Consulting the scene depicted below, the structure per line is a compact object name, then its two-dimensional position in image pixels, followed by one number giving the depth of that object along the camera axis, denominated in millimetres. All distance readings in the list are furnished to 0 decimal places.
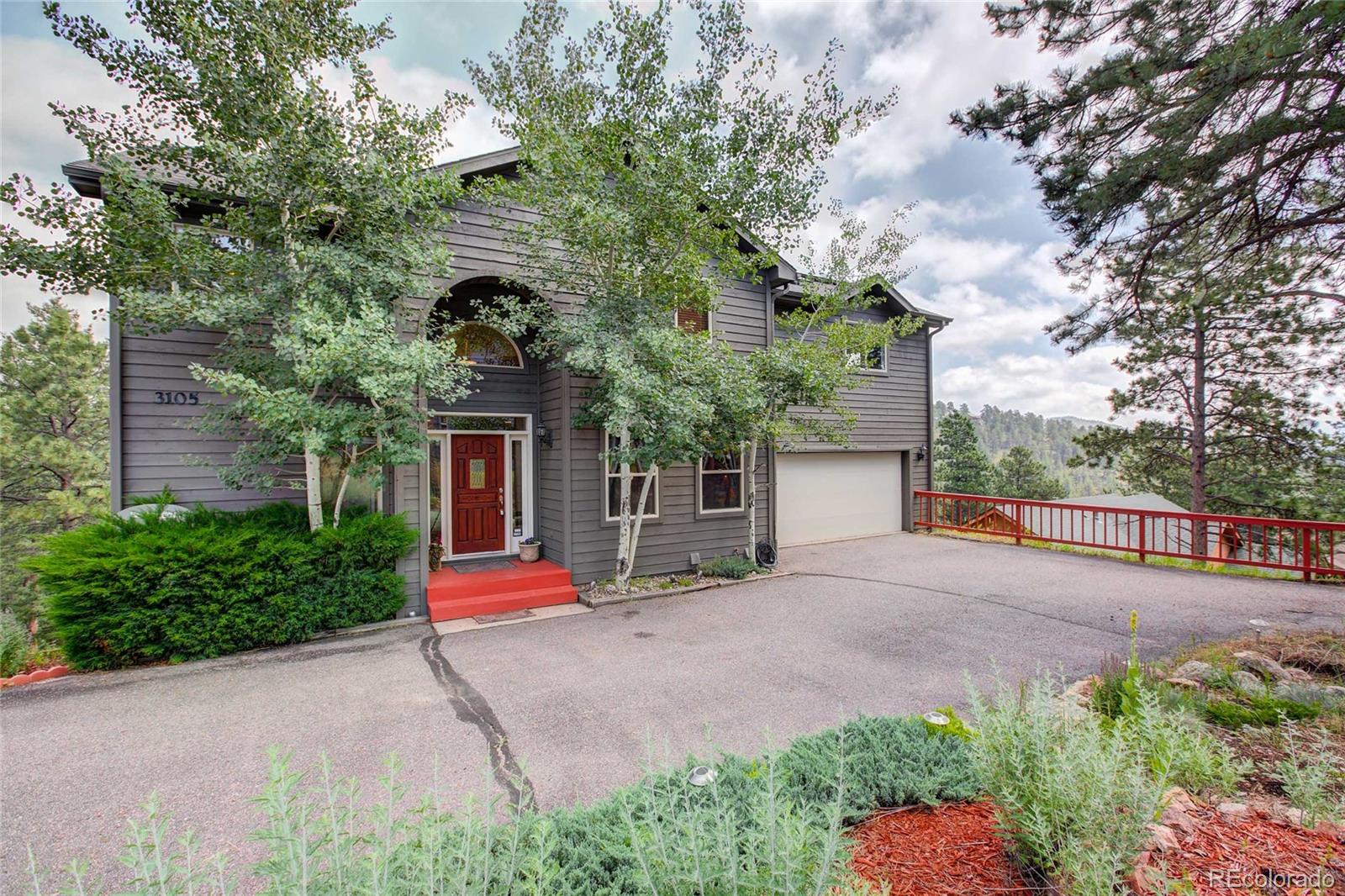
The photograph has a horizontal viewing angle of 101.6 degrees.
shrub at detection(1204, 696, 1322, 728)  3070
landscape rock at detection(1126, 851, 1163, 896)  1523
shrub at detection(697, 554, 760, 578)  8055
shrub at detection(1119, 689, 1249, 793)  2084
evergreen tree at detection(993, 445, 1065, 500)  23250
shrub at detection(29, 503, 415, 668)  4582
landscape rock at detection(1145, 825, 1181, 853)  1725
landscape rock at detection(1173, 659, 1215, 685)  3815
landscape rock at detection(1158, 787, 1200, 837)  1878
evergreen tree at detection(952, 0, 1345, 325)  3109
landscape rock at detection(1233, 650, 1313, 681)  3824
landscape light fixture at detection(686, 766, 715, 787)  2047
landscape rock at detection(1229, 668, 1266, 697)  3466
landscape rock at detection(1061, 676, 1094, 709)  3494
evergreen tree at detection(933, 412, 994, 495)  21734
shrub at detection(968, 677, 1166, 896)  1598
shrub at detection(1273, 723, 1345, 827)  1880
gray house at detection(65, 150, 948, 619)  5820
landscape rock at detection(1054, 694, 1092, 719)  2155
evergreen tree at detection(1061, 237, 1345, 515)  10570
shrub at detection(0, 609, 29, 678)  4801
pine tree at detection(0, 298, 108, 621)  12664
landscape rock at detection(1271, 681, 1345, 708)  3189
